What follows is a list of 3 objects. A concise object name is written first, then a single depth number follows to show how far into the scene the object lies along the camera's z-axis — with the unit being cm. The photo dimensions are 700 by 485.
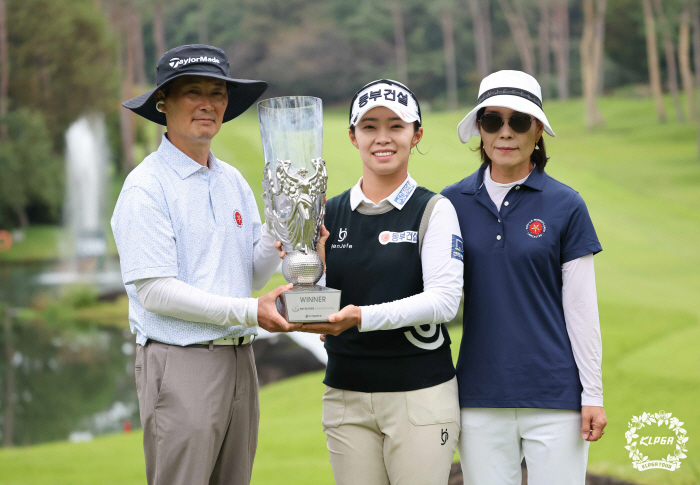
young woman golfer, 535
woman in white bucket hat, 541
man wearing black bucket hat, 536
